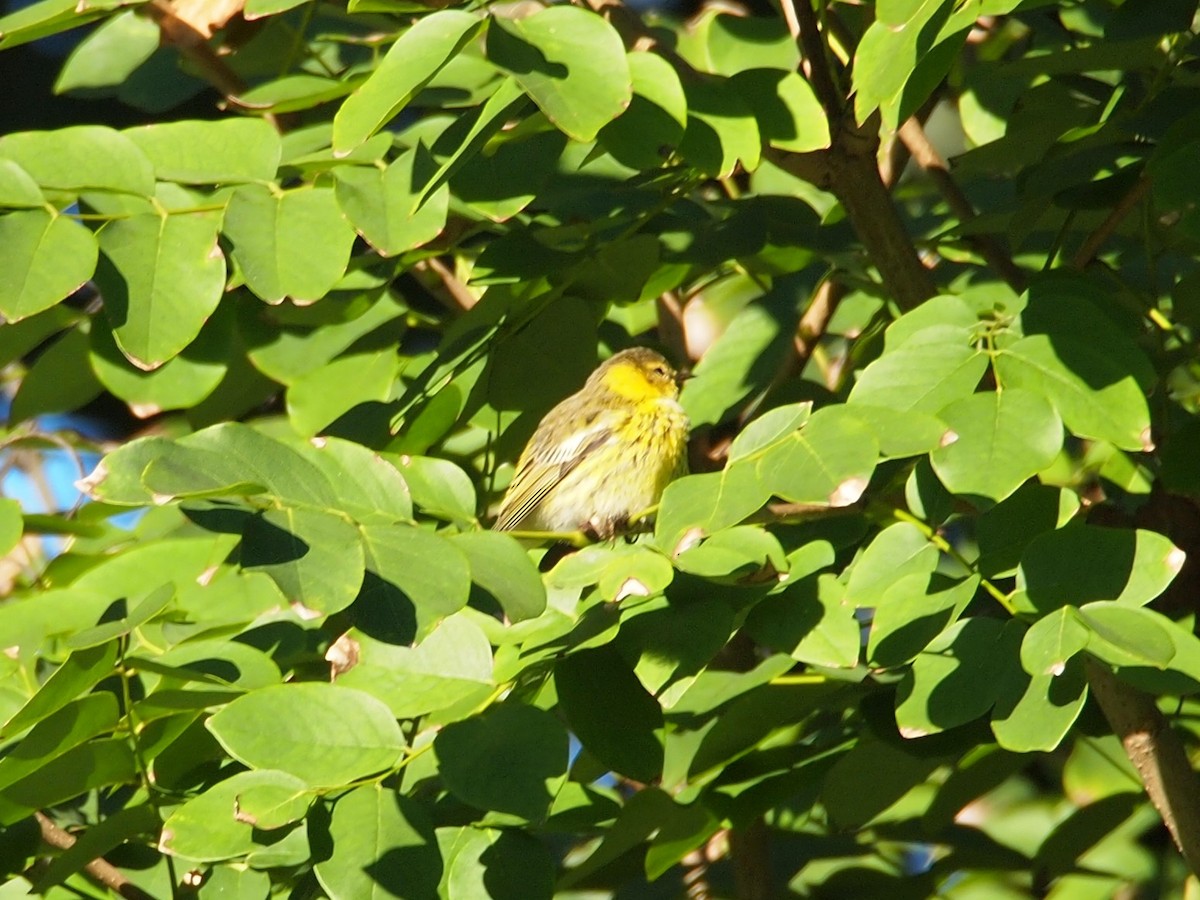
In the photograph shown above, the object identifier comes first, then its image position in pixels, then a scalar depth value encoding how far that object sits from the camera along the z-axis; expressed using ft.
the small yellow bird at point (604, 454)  25.09
